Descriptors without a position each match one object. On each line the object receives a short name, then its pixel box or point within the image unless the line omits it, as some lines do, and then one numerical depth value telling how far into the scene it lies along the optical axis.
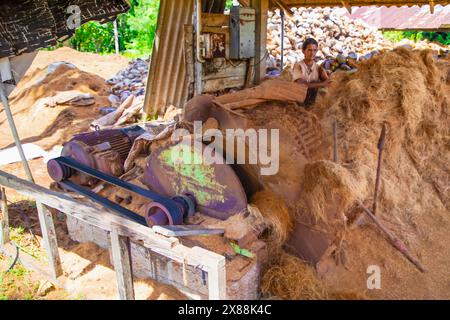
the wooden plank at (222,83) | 6.90
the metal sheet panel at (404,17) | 14.75
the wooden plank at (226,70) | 6.89
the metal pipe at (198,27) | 6.07
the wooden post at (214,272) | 2.11
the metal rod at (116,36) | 15.87
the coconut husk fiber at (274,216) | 3.37
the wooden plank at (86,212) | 2.37
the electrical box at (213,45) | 6.35
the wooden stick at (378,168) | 3.65
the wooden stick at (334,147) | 3.61
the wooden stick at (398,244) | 3.82
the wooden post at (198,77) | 6.60
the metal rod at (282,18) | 8.02
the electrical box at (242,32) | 6.71
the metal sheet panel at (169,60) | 6.98
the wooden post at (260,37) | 7.09
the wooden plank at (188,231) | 2.96
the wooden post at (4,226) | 3.87
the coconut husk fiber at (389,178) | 3.56
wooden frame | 2.15
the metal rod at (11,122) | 4.68
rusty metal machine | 3.32
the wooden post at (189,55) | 6.45
